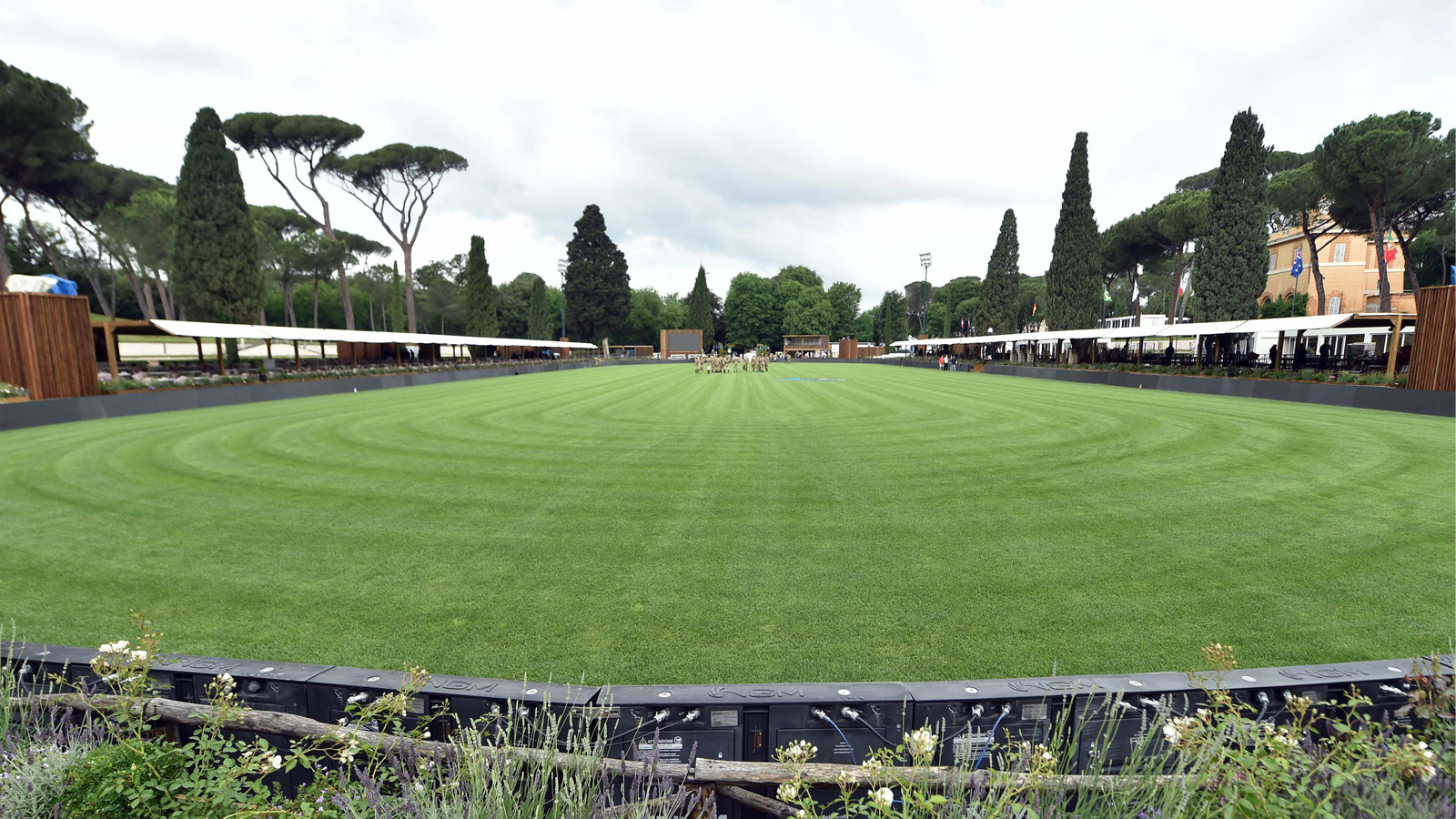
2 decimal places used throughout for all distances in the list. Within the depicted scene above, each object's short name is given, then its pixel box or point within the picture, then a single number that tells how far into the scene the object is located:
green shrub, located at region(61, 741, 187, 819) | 1.86
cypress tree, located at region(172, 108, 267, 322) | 28.41
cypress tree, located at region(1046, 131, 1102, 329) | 36.72
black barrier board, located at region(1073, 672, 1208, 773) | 2.40
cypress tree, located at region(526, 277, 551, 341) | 75.19
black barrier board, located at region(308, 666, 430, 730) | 2.42
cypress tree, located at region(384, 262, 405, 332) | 65.44
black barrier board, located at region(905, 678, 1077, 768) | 2.38
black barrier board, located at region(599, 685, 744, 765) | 2.33
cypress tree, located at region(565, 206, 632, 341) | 68.62
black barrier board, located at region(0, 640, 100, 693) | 2.63
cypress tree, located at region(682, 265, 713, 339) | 79.12
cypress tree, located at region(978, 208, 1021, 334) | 51.06
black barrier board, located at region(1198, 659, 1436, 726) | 2.46
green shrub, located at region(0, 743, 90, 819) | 1.91
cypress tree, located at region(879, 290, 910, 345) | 86.12
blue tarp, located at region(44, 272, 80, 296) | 16.30
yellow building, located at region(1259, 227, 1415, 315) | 49.81
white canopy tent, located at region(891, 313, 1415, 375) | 19.61
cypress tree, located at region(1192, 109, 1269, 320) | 27.83
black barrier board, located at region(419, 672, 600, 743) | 2.38
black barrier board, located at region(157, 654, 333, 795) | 2.50
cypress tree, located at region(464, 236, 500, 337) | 53.03
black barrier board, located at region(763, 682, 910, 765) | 2.35
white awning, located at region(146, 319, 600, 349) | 21.14
